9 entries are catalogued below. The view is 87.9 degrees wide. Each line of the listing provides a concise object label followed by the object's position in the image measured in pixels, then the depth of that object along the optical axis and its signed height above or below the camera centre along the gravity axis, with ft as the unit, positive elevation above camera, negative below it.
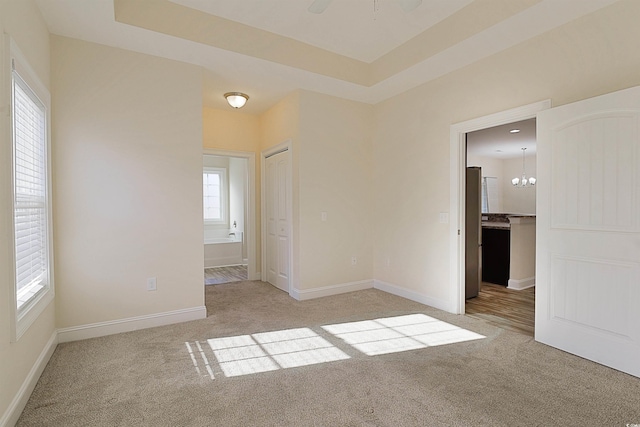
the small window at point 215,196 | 25.48 +1.02
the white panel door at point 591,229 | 7.72 -0.64
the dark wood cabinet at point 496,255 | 16.48 -2.52
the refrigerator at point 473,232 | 14.16 -1.13
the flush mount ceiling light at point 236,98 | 14.01 +4.67
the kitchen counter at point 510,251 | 15.80 -2.26
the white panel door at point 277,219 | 15.51 -0.50
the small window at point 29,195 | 6.80 +0.39
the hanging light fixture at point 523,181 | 28.76 +2.13
